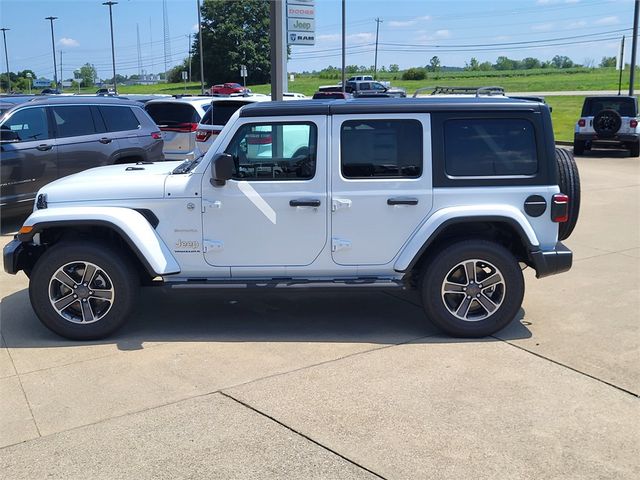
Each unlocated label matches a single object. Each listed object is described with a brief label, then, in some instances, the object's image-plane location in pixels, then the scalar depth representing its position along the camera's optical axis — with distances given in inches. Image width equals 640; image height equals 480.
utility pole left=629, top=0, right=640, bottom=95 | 858.1
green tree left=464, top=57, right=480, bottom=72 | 5140.3
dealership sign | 439.5
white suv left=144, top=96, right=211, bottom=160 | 532.1
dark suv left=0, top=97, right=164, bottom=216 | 355.3
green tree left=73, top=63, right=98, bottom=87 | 4830.2
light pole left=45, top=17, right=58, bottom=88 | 2457.8
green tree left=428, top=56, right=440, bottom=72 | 4948.8
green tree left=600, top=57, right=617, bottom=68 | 4859.3
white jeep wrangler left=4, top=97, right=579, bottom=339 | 201.6
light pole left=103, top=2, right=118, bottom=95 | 2119.8
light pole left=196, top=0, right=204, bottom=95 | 1617.9
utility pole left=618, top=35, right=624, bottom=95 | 921.8
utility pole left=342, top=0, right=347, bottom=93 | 1504.7
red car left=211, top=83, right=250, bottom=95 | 1972.7
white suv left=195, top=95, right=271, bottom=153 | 479.8
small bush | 3446.6
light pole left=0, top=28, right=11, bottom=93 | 2719.5
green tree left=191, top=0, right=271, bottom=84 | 3531.0
